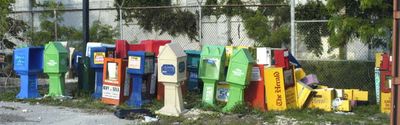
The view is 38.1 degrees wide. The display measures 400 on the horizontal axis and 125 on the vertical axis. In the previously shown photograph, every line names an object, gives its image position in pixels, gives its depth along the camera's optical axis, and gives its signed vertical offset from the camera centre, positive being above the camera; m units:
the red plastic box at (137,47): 11.63 +0.24
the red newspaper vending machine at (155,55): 11.14 +0.06
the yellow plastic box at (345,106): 10.25 -0.84
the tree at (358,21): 10.96 +0.72
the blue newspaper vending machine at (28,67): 11.84 -0.17
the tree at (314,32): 14.14 +0.65
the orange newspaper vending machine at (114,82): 10.84 -0.44
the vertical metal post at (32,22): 19.25 +1.25
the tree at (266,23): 16.19 +1.09
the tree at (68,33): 20.08 +0.94
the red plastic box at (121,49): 11.44 +0.20
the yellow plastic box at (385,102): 10.05 -0.76
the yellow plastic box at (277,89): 9.99 -0.52
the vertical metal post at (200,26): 15.52 +0.88
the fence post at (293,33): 13.15 +0.59
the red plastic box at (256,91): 10.15 -0.57
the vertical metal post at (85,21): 12.61 +0.83
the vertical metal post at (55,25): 18.95 +1.14
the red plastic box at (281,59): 10.32 -0.01
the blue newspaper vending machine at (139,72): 10.53 -0.24
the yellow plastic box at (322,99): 10.25 -0.72
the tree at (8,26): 14.86 +0.92
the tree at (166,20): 21.55 +1.49
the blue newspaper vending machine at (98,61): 11.61 -0.04
